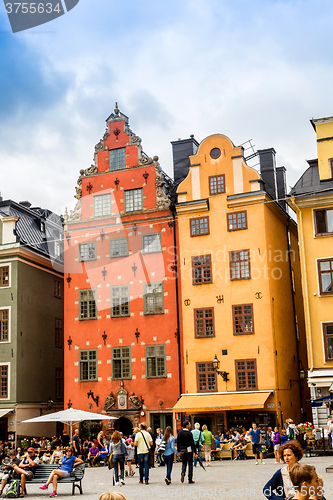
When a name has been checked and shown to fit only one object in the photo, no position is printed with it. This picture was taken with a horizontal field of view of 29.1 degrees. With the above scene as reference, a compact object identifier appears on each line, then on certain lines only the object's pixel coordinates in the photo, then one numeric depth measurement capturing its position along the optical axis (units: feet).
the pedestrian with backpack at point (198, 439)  74.49
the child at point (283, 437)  86.59
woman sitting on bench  55.52
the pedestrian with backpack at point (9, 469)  55.93
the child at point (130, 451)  84.23
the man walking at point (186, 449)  58.85
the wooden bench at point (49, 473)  56.29
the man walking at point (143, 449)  62.03
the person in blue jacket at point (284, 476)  24.20
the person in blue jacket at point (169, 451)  59.21
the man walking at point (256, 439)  82.94
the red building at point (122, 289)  112.68
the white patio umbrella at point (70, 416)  82.23
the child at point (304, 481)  20.22
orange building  105.29
